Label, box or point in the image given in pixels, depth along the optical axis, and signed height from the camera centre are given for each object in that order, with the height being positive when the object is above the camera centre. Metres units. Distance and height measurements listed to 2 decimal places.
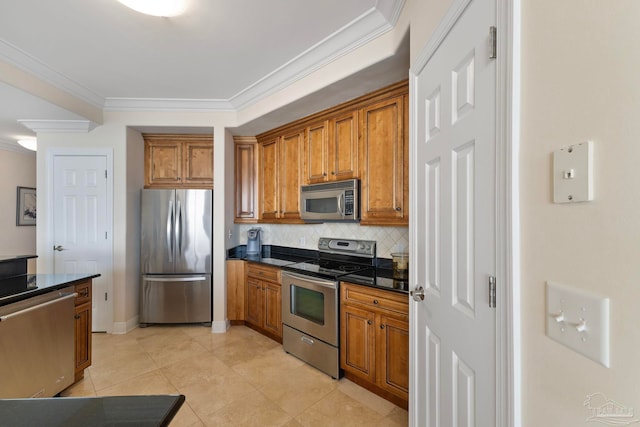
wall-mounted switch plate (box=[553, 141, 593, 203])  0.52 +0.07
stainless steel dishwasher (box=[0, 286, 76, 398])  1.72 -0.87
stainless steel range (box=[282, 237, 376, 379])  2.42 -0.81
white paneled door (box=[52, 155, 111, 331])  3.37 -0.08
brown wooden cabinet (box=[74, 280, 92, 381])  2.30 -0.94
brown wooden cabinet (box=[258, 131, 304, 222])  3.21 +0.41
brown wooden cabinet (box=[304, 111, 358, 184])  2.65 +0.61
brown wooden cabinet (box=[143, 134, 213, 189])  3.72 +0.66
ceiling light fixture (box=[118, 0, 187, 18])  1.70 +1.25
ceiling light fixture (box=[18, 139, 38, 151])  4.31 +1.05
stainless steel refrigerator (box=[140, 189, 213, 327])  3.45 -0.51
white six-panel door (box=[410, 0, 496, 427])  0.87 -0.06
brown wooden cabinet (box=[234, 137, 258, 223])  3.70 +0.44
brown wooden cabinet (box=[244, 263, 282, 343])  3.07 -0.99
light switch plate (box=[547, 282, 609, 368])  0.50 -0.20
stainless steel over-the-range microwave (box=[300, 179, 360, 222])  2.57 +0.10
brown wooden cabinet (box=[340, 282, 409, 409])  2.01 -0.95
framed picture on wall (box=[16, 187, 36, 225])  4.80 +0.11
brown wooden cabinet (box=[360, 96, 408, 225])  2.29 +0.41
